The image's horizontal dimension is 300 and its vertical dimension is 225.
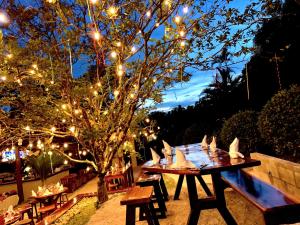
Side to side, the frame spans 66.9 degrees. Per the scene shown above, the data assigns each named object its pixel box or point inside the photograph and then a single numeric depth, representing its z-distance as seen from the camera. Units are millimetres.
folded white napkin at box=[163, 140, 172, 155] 4287
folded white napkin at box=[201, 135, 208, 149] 4779
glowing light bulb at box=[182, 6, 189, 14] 3904
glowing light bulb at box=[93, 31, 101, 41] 3477
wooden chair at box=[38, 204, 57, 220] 5696
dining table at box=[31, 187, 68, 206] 5904
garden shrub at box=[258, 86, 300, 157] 3715
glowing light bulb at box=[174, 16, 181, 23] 3803
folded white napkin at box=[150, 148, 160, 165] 3858
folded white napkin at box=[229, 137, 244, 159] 3150
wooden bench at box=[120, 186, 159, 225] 2924
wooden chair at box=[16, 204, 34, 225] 5364
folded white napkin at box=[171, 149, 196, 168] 3034
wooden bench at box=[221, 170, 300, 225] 2055
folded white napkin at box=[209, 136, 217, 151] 4256
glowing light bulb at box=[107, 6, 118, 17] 3383
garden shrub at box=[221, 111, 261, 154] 5204
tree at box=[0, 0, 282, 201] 3970
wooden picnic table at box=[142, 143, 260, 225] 2725
